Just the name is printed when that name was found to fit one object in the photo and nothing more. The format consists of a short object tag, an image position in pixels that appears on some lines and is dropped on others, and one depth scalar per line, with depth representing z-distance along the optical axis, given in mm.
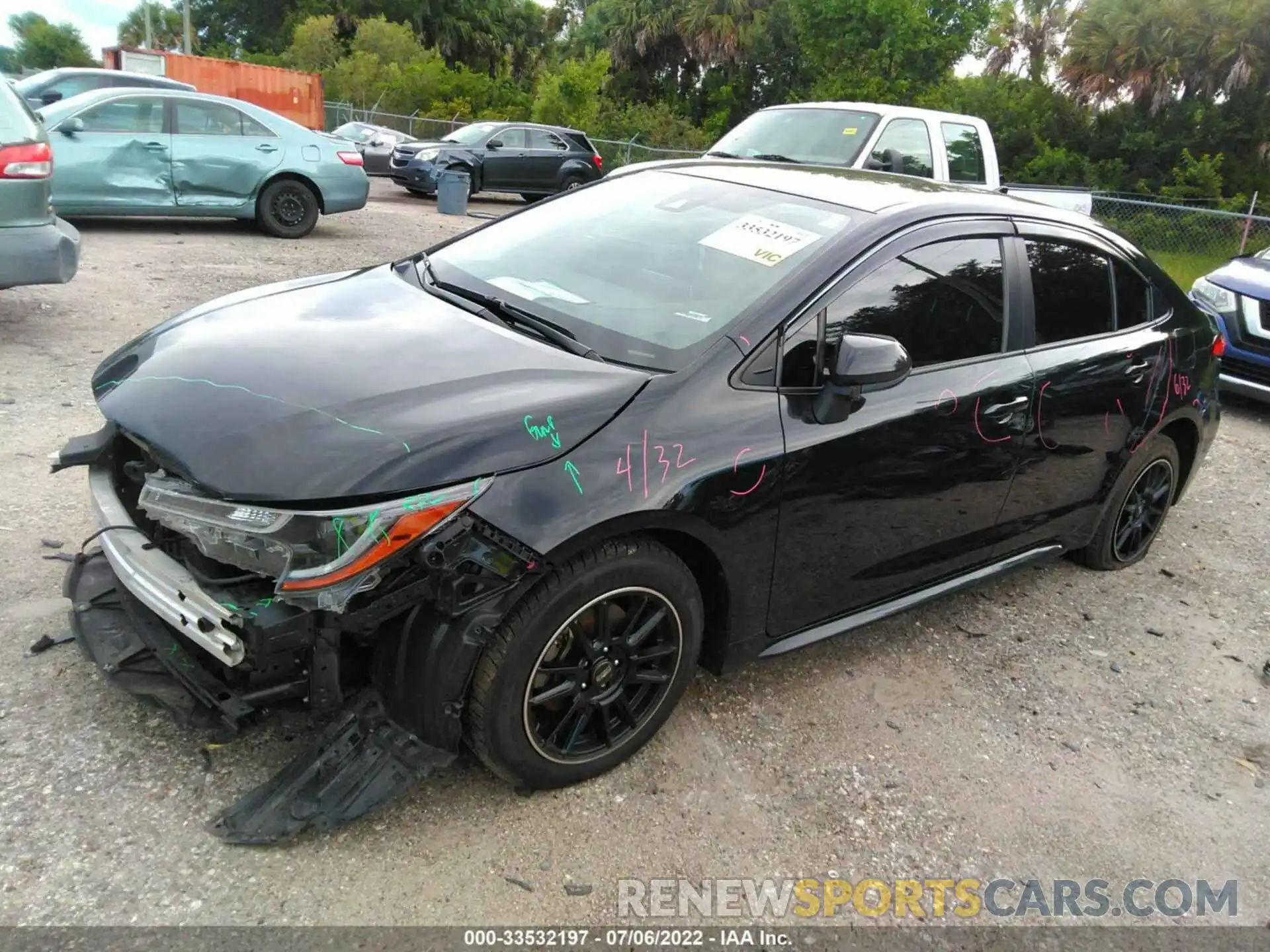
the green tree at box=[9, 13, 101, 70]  73938
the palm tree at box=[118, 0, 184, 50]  54594
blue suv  7773
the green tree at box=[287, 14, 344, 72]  39594
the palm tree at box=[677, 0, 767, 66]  33094
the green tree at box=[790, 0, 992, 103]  26375
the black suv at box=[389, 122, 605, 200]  17266
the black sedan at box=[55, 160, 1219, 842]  2377
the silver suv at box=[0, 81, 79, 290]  5730
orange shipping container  27812
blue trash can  15250
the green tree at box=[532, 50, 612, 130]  27094
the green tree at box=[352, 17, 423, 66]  38000
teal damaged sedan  9422
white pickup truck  8391
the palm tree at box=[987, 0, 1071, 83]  28111
